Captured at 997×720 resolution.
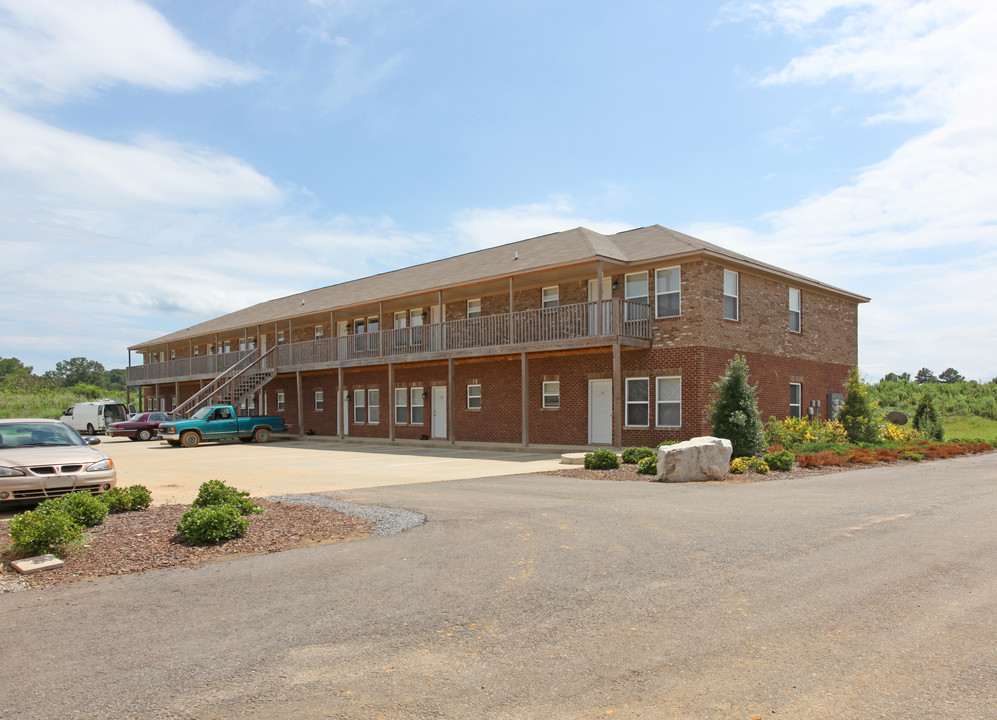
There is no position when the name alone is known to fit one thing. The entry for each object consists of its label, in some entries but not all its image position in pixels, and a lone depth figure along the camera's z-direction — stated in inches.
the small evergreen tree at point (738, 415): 680.4
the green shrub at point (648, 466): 617.6
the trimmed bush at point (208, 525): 331.9
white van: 1633.9
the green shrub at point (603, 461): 655.1
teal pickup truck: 1178.6
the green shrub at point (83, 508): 357.1
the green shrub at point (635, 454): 680.2
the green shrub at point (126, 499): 412.2
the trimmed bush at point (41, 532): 303.9
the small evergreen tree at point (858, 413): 864.3
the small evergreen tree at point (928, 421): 1002.7
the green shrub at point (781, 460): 628.1
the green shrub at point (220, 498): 383.6
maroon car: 1418.6
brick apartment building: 851.4
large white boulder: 574.2
